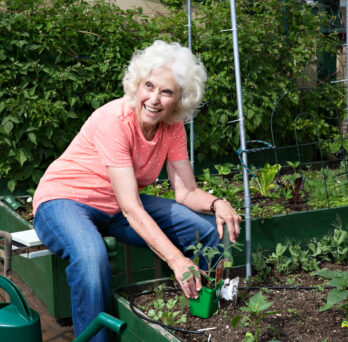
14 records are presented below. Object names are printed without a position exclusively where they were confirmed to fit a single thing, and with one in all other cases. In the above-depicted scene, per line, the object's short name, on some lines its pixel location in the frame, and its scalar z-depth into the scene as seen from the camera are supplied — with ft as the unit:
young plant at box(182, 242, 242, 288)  6.26
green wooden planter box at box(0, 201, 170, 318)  8.75
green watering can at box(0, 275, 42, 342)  5.07
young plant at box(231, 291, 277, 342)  6.06
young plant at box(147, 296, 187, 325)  6.56
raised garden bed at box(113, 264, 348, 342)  6.28
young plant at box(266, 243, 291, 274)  8.29
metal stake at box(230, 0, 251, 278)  7.84
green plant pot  6.47
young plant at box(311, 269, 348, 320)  5.92
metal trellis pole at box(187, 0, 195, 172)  11.51
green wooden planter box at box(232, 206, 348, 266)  9.73
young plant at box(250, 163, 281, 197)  12.14
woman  6.73
